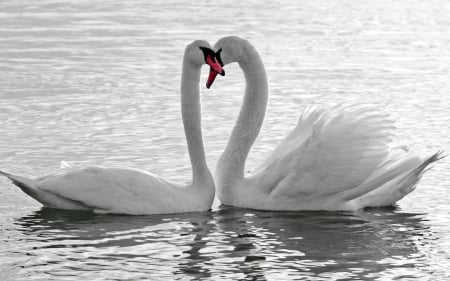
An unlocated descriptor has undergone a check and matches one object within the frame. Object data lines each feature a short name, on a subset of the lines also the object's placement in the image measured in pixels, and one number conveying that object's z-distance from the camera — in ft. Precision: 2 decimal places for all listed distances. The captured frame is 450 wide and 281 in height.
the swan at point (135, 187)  61.36
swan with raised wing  63.10
